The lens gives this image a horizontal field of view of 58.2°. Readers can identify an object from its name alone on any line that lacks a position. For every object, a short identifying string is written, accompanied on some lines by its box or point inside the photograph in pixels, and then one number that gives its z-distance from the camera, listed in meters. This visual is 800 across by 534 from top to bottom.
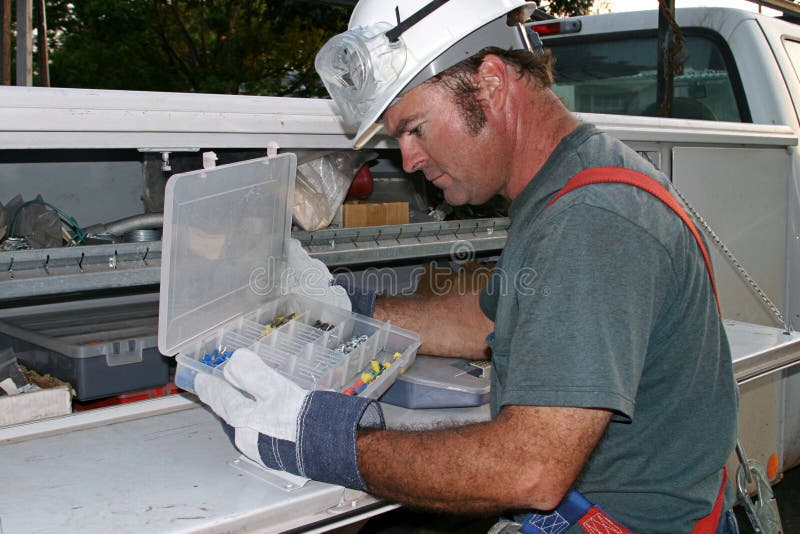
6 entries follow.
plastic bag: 1.88
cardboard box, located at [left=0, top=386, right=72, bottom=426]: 1.42
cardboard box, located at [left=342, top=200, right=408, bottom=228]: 1.96
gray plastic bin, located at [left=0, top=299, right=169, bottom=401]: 1.61
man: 1.04
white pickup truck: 1.20
